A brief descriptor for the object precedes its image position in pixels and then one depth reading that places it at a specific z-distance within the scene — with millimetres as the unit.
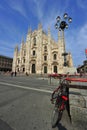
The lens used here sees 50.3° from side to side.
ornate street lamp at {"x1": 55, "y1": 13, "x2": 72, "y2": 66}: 11477
